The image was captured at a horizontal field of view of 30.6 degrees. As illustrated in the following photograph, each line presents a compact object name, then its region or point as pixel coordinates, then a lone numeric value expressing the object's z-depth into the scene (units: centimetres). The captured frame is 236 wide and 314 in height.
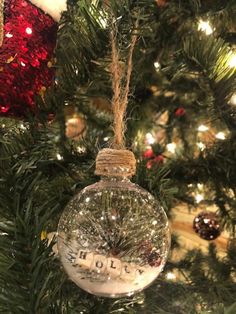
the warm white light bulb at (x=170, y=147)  93
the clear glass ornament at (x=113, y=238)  37
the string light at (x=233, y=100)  49
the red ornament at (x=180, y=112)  101
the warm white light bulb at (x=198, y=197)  89
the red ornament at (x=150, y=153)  89
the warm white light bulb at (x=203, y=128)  88
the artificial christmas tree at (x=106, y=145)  36
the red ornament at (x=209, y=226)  85
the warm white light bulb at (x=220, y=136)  68
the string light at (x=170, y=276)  66
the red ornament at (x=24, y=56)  41
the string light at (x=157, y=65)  78
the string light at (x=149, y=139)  91
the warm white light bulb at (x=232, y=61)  45
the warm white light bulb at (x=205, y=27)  48
